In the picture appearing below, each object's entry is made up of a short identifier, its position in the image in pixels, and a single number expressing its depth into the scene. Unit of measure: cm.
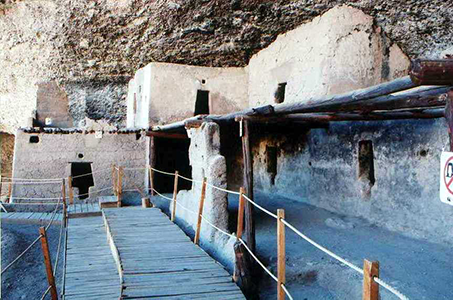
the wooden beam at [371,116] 588
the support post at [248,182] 560
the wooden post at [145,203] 960
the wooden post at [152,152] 1166
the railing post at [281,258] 349
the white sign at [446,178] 229
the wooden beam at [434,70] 246
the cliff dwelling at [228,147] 491
